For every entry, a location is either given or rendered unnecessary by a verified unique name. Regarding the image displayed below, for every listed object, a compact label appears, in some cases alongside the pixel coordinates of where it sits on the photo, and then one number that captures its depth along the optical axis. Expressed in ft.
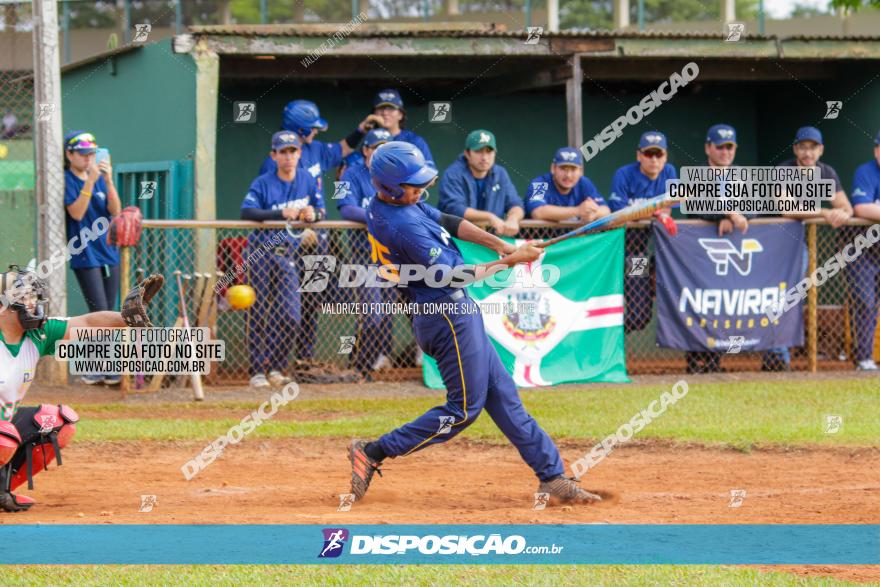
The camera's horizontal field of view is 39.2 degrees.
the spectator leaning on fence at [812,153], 41.22
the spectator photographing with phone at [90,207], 38.22
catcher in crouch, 22.74
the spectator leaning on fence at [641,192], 40.47
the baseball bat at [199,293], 38.65
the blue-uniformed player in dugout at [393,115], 40.52
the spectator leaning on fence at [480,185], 39.04
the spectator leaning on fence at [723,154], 40.47
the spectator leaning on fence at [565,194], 39.24
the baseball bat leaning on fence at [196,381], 36.58
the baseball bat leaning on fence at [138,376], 38.37
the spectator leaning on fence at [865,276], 41.32
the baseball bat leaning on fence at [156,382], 38.17
